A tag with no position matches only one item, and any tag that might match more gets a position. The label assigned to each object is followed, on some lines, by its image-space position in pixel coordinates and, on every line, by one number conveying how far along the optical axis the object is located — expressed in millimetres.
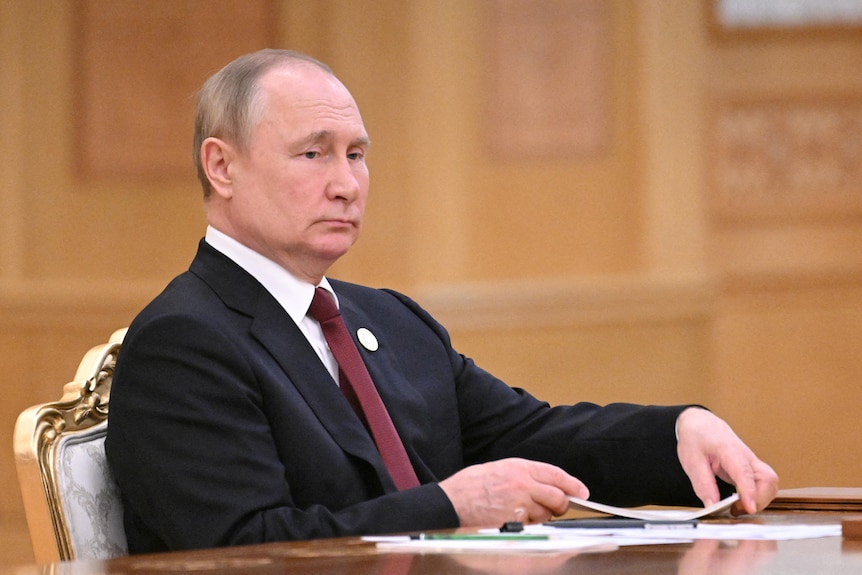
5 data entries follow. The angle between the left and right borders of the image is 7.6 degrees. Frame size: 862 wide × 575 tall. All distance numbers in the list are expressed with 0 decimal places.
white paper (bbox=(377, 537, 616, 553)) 6502
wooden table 6395
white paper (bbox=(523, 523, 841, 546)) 6588
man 6705
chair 6758
